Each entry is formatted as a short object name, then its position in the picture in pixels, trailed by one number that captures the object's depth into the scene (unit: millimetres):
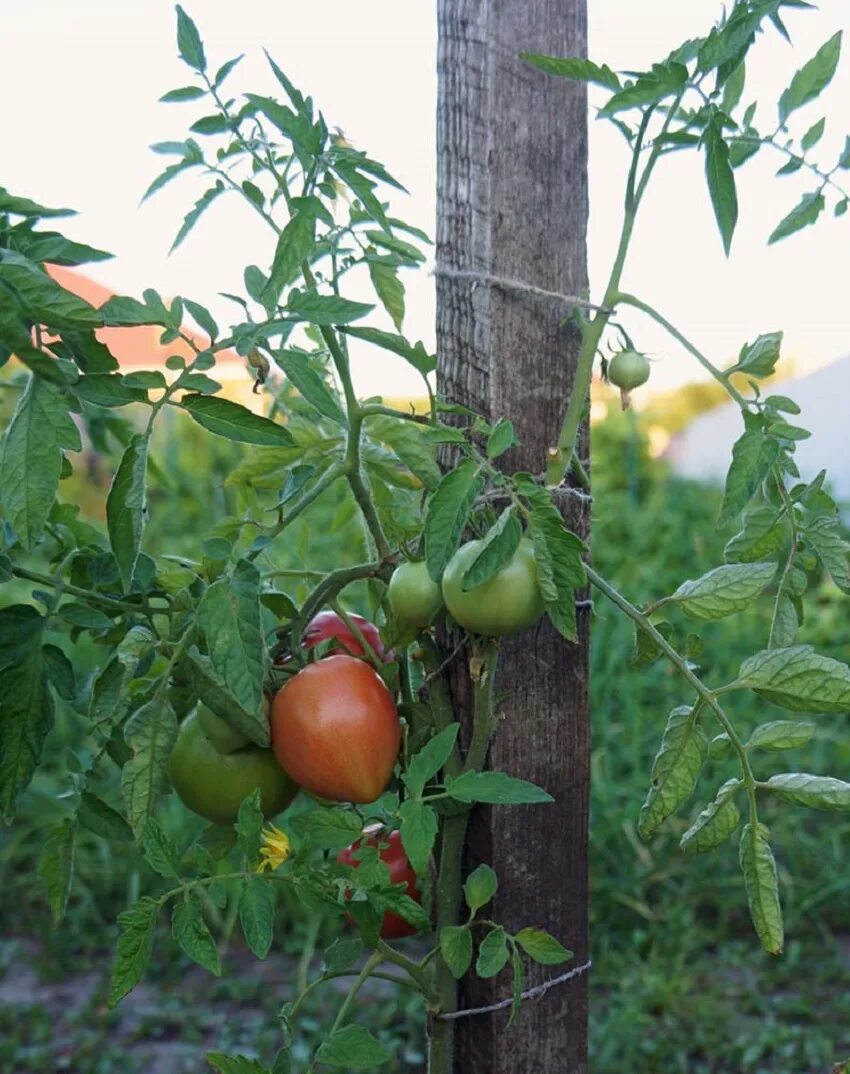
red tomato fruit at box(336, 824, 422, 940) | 1108
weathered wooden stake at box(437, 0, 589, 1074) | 1089
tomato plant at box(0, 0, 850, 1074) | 867
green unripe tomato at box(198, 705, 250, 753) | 998
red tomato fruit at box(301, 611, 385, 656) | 1087
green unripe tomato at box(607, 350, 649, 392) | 1024
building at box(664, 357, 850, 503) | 5457
